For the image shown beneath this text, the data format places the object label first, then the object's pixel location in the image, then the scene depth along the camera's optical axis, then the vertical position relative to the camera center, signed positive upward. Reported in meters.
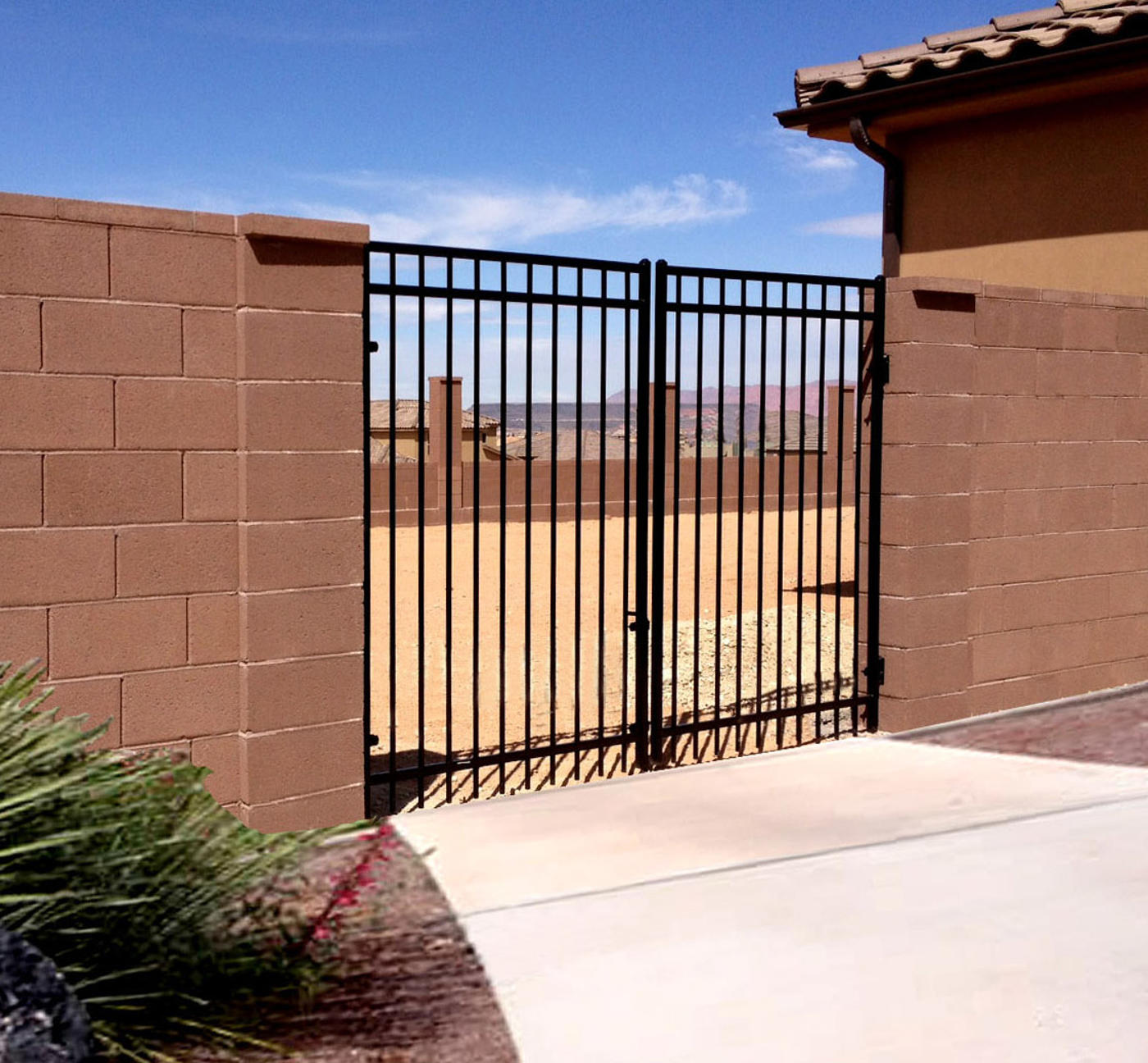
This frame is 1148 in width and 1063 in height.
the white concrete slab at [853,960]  3.45 -1.39
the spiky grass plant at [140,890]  3.26 -1.04
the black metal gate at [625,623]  5.79 -1.12
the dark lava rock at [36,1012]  2.77 -1.13
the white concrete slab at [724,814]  4.83 -1.35
